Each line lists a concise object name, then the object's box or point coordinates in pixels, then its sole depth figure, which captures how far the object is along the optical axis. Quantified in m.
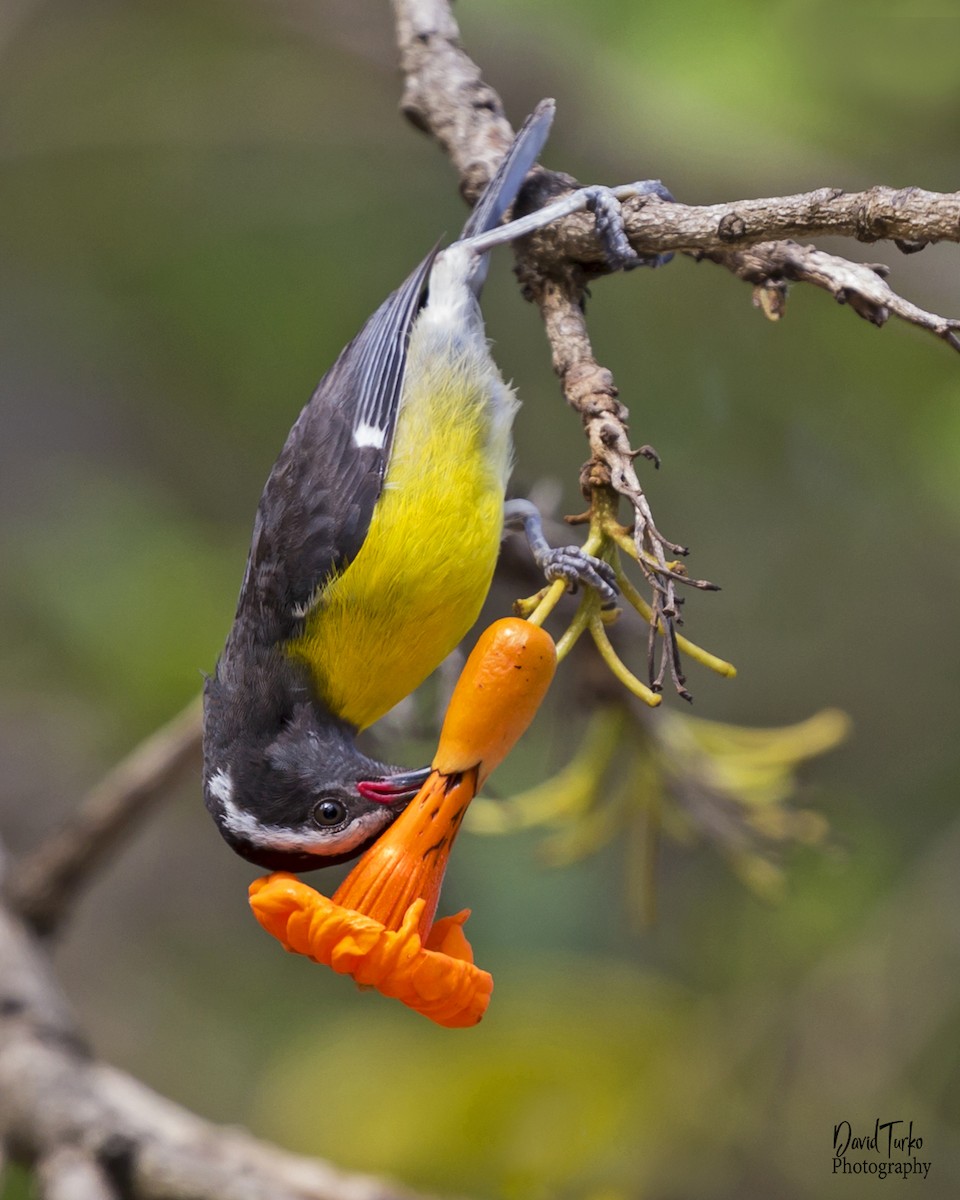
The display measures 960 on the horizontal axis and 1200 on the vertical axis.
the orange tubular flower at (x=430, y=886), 2.98
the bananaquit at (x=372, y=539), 4.69
